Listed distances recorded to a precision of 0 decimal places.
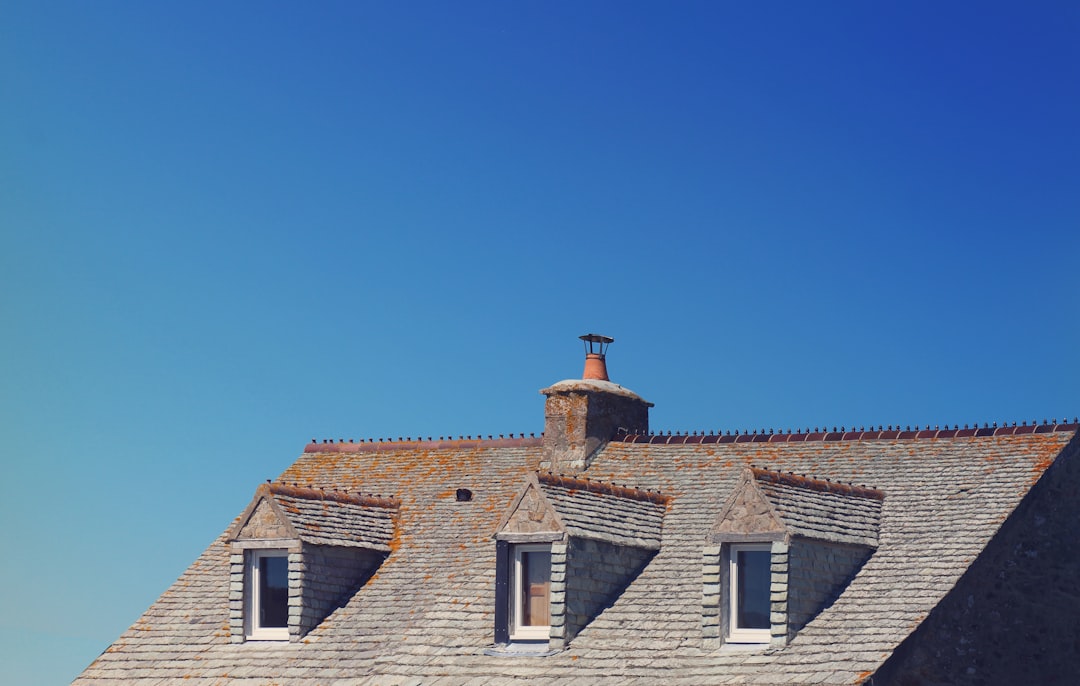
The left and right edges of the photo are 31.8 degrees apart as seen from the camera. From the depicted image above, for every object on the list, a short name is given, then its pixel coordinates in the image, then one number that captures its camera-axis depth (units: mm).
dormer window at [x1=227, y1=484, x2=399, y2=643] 32719
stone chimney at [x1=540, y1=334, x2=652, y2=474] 36031
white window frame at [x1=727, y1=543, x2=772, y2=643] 28344
